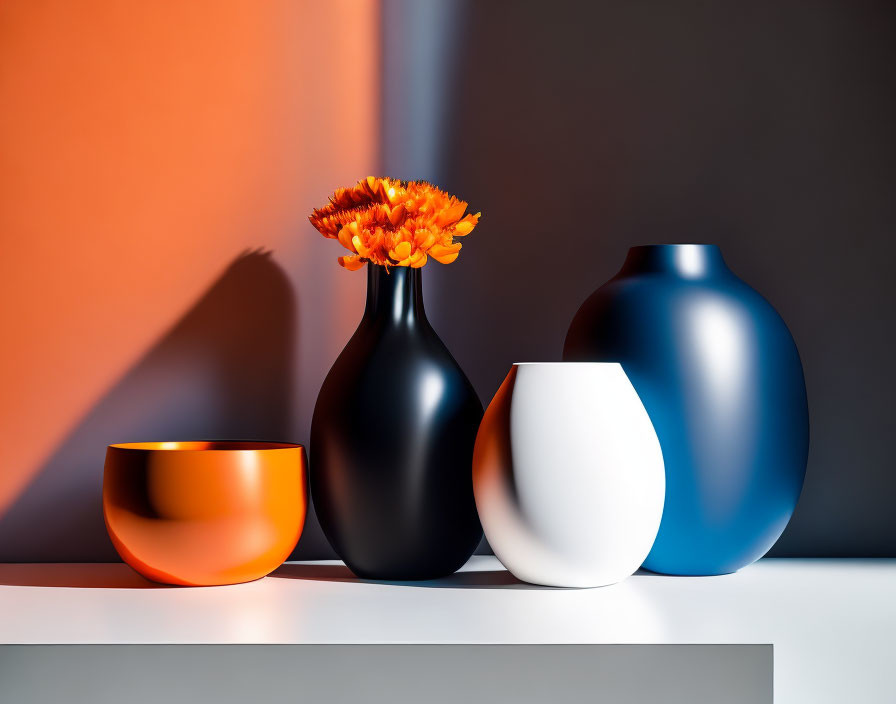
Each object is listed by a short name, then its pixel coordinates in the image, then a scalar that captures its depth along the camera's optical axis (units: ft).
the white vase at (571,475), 2.00
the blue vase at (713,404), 2.15
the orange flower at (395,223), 2.20
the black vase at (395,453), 2.15
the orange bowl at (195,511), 2.08
